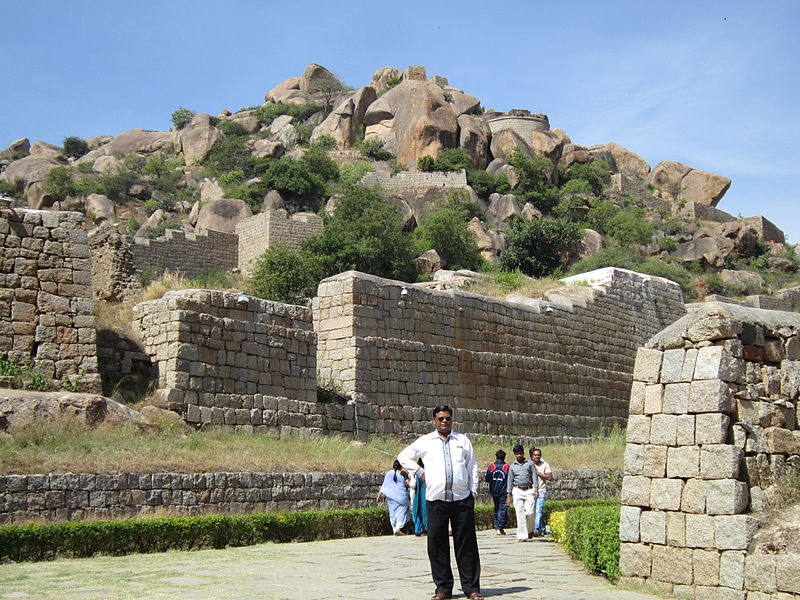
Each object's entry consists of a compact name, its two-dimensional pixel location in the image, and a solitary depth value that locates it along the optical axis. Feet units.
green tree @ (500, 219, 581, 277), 131.85
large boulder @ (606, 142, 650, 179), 229.25
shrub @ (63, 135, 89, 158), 255.50
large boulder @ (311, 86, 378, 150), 205.57
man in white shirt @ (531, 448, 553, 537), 41.04
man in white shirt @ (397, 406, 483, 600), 22.90
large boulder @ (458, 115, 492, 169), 182.60
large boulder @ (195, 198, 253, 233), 136.56
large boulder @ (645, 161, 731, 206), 215.92
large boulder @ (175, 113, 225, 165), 220.43
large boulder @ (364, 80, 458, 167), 181.16
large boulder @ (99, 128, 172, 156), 241.29
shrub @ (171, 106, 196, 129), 256.52
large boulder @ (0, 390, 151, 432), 36.81
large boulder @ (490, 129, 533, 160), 188.53
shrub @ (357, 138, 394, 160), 188.85
